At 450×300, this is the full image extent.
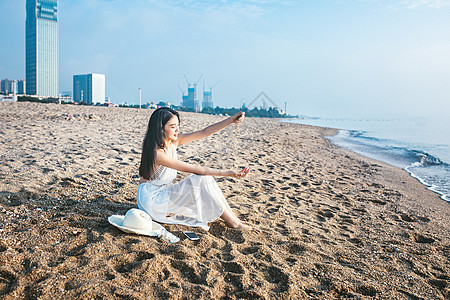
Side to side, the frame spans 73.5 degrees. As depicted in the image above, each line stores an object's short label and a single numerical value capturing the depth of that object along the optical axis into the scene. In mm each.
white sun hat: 2799
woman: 3172
